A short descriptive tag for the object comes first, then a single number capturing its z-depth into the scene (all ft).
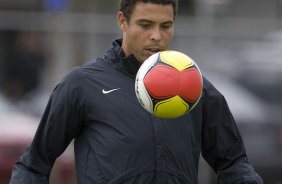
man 29.91
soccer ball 28.81
